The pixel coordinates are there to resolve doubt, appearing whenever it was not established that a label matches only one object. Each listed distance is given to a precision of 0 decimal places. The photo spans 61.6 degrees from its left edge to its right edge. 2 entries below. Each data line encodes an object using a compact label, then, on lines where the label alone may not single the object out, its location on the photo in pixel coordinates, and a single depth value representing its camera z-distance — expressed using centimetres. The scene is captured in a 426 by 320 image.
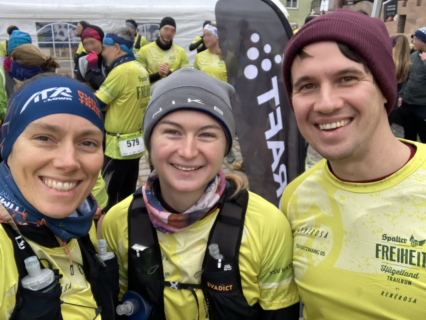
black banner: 266
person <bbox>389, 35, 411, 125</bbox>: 539
